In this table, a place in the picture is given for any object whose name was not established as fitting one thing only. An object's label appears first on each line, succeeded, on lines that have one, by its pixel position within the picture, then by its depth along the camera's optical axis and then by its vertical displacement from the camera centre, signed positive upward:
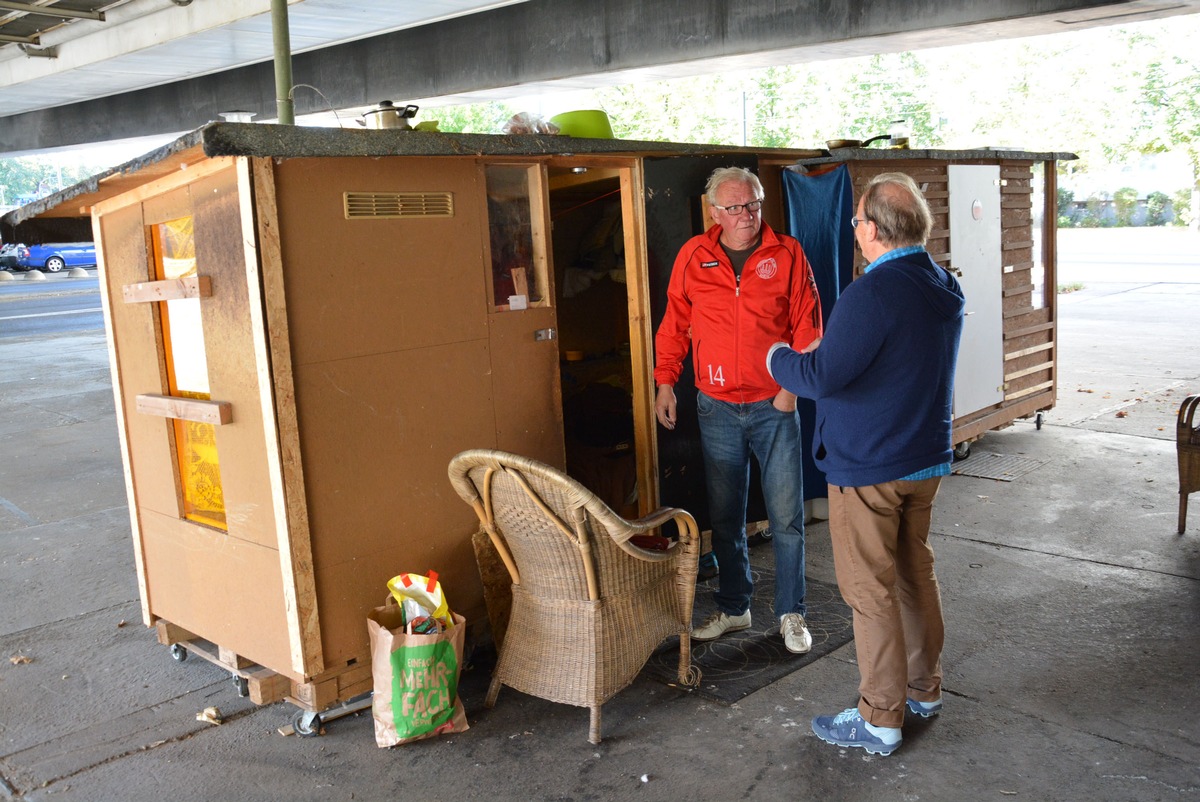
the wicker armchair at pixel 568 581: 3.44 -1.13
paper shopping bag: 3.51 -1.40
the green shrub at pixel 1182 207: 38.38 +1.06
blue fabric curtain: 5.60 +0.19
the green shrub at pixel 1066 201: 43.49 +1.73
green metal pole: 6.66 +1.66
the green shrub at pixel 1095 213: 43.00 +1.13
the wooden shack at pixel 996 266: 6.86 -0.15
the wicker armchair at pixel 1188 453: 5.25 -1.14
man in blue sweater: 3.15 -0.53
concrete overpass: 7.96 +2.41
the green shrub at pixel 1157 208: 40.94 +1.11
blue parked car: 32.88 +1.50
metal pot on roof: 4.16 +0.68
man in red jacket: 4.12 -0.43
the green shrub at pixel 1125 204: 41.78 +1.37
